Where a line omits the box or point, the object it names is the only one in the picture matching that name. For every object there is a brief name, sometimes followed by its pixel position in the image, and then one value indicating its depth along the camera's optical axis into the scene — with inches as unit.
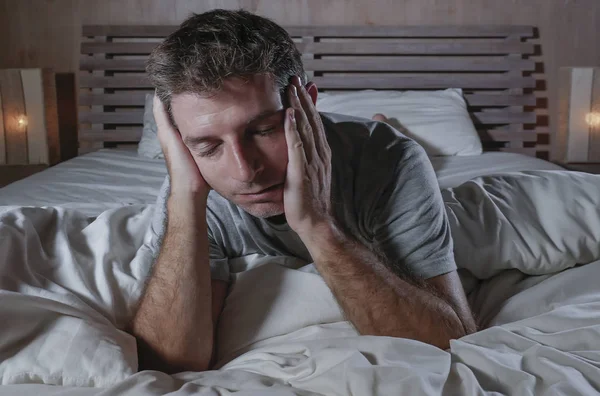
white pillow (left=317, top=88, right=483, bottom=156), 114.9
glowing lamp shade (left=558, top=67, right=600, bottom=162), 126.3
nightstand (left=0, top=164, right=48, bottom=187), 130.5
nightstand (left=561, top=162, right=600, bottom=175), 127.9
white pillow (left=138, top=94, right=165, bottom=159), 115.1
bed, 31.6
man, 40.4
